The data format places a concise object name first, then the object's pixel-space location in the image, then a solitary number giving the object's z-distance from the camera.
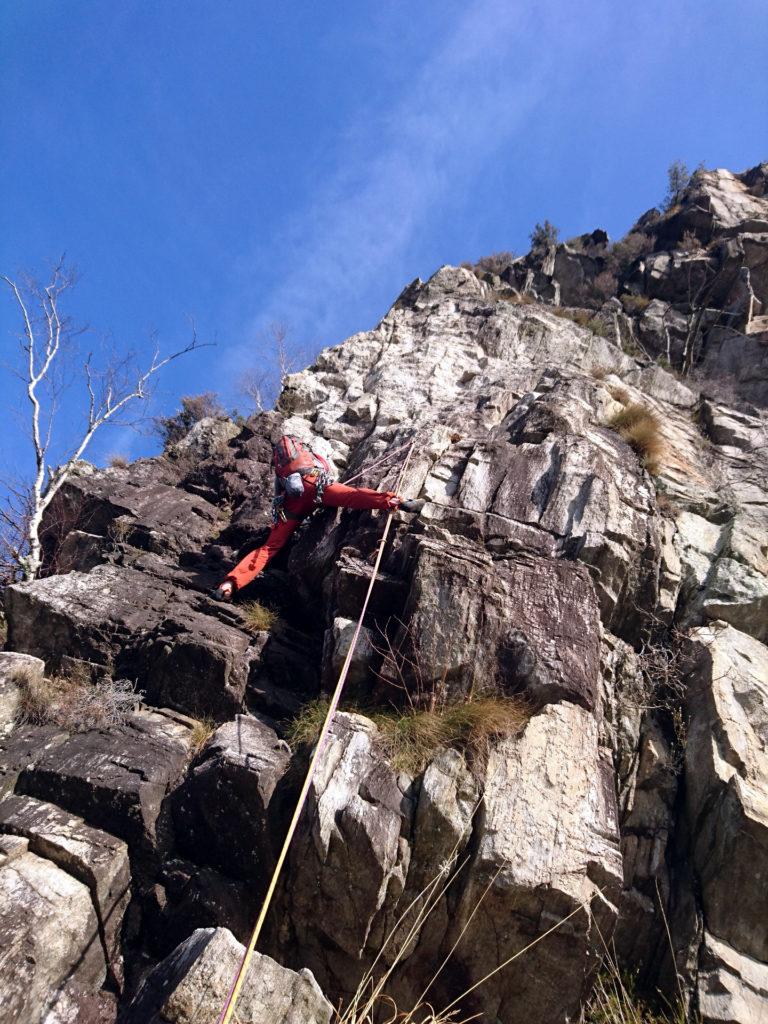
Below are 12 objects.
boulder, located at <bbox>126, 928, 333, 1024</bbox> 3.30
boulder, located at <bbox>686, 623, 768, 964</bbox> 4.87
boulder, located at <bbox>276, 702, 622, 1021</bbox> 4.41
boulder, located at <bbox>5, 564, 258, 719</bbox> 6.55
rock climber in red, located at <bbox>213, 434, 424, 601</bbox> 7.70
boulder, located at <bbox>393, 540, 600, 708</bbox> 5.65
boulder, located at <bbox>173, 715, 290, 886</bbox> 5.00
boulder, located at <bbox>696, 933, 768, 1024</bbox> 4.41
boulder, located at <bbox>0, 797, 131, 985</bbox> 4.70
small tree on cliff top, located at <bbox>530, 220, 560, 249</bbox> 23.83
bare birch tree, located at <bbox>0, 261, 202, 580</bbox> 8.87
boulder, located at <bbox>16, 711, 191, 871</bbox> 5.15
